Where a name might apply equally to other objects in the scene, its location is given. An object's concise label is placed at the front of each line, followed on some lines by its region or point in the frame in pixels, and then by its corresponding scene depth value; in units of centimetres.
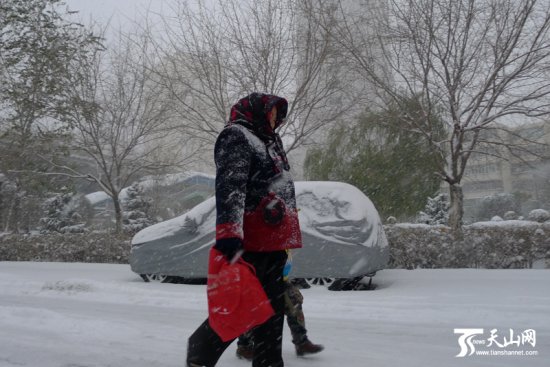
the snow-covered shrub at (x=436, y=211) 1997
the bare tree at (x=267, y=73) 1162
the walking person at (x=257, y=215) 265
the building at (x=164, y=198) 2422
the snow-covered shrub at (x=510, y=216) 2170
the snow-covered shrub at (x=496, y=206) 2592
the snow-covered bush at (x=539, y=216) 1525
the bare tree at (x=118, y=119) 1377
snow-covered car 677
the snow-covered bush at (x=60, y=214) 2191
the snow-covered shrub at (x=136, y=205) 2211
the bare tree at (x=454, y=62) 981
